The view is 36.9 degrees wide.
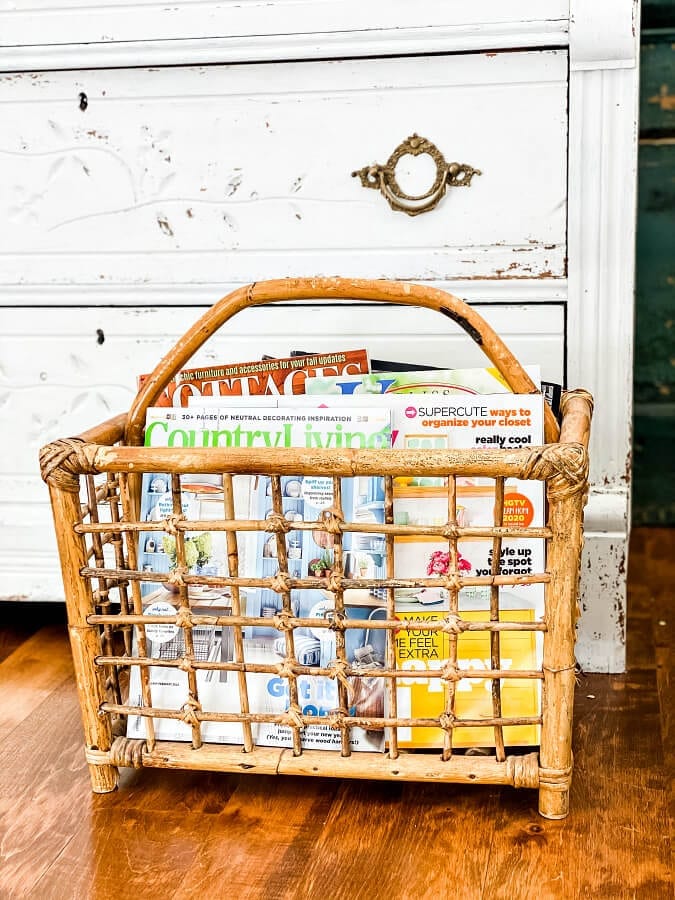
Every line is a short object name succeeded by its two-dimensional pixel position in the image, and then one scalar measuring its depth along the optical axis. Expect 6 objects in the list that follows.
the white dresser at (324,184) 0.95
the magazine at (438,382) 0.86
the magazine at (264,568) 0.79
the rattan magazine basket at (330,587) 0.73
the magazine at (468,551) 0.79
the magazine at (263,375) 0.88
